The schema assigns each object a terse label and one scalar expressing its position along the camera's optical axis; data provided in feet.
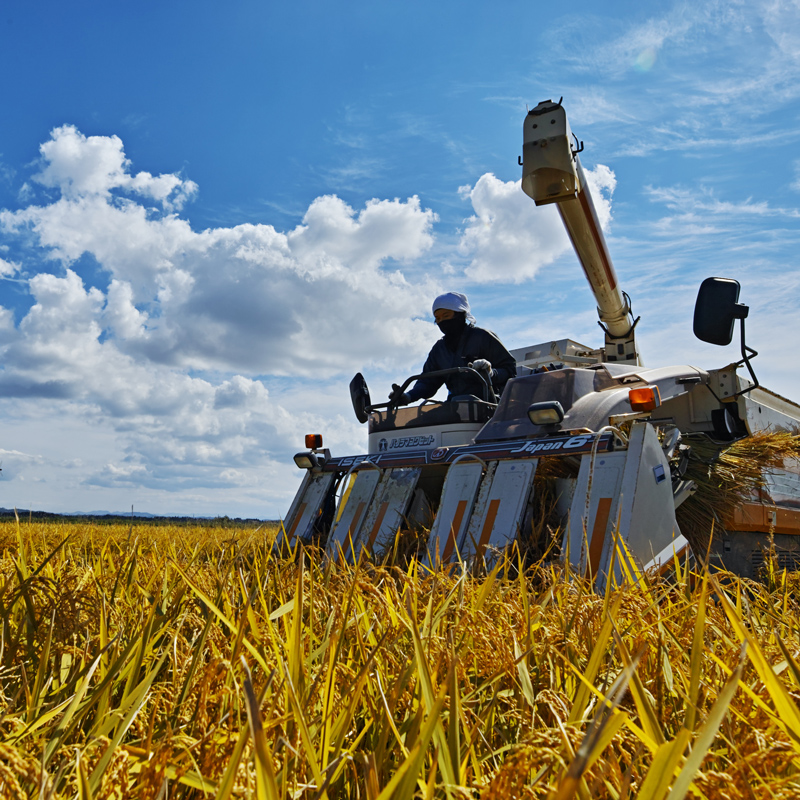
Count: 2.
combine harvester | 13.25
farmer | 20.75
